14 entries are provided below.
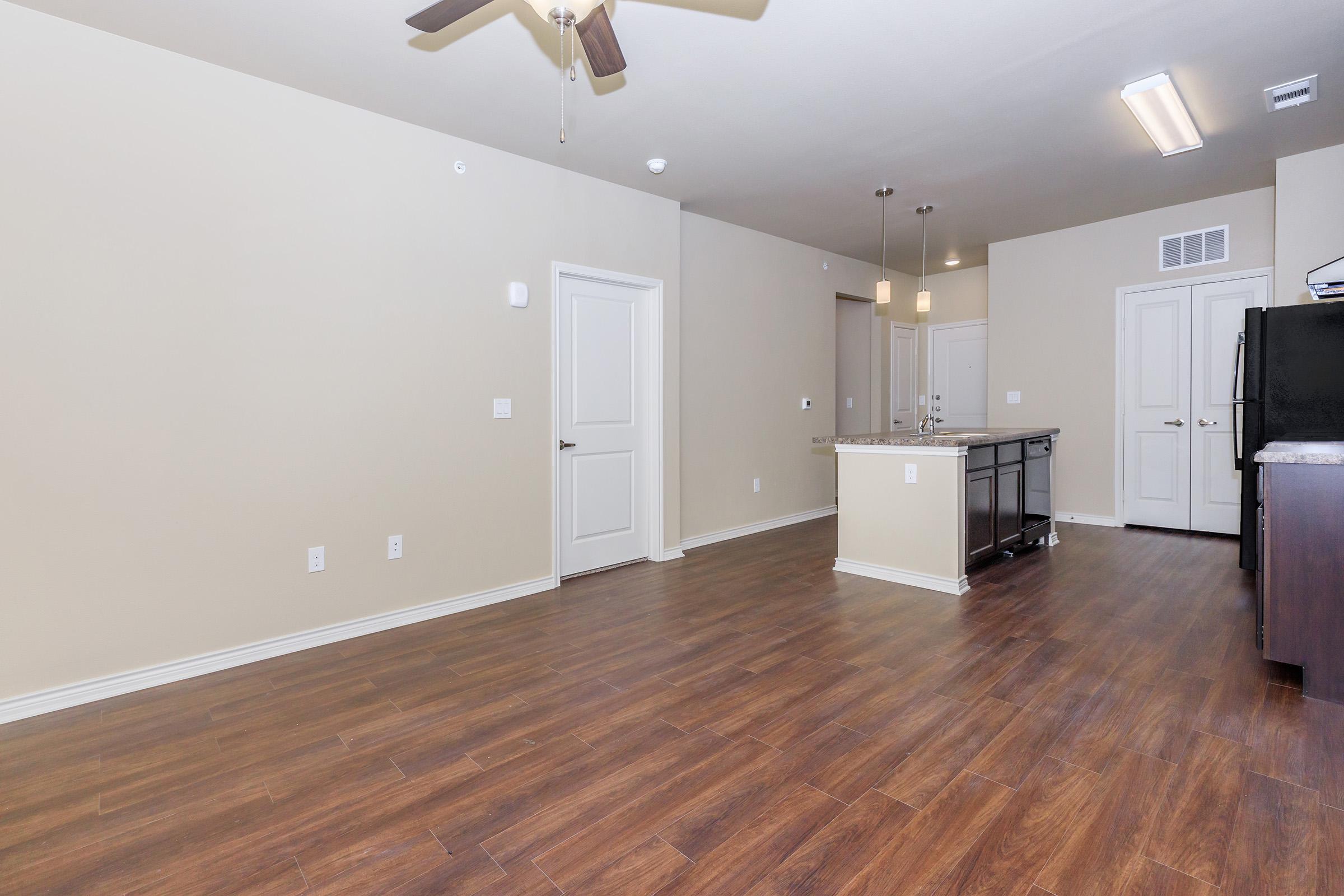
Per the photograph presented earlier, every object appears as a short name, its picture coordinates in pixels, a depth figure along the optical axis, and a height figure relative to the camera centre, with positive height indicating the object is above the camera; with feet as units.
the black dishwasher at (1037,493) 15.19 -1.31
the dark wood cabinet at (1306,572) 7.61 -1.65
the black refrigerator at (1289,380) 11.26 +1.15
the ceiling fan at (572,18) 6.12 +4.34
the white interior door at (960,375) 23.36 +2.57
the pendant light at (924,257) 14.56 +6.15
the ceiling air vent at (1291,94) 10.34 +5.90
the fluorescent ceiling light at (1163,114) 10.13 +5.75
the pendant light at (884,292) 14.34 +3.49
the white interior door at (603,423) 13.78 +0.43
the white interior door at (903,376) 24.50 +2.60
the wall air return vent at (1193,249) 16.25 +5.14
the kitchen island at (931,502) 12.26 -1.30
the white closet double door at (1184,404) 16.37 +1.02
